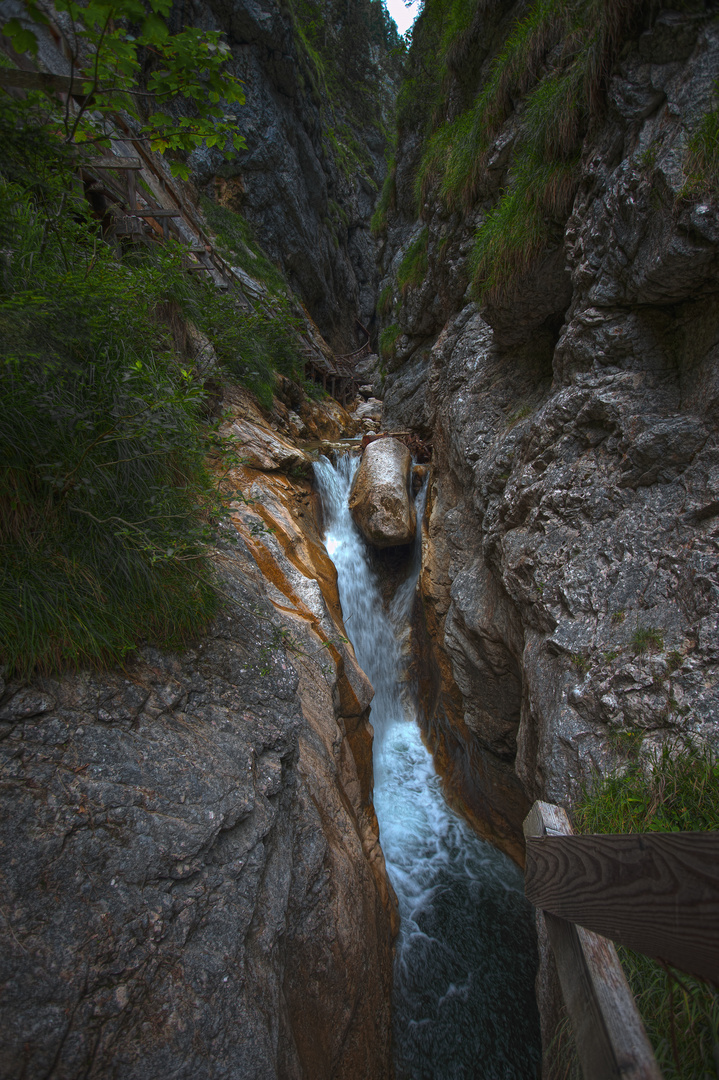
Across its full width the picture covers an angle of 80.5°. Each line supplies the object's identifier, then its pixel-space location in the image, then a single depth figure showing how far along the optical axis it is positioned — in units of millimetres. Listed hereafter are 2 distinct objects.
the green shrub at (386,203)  14203
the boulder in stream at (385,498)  7998
